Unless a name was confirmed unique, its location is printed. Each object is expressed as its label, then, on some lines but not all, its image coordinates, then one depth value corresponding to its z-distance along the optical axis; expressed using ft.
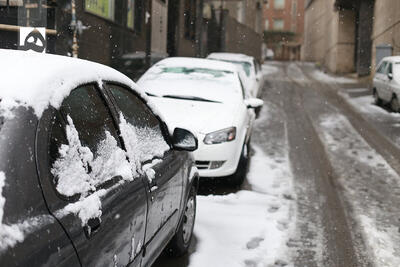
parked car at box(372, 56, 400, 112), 51.24
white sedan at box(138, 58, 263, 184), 21.61
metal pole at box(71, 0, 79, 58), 26.31
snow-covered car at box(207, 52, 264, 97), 52.14
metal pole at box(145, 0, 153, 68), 59.61
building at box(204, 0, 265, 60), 101.14
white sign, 20.44
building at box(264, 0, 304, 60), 244.42
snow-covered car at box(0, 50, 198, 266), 6.14
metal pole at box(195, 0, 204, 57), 89.45
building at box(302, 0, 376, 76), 82.28
